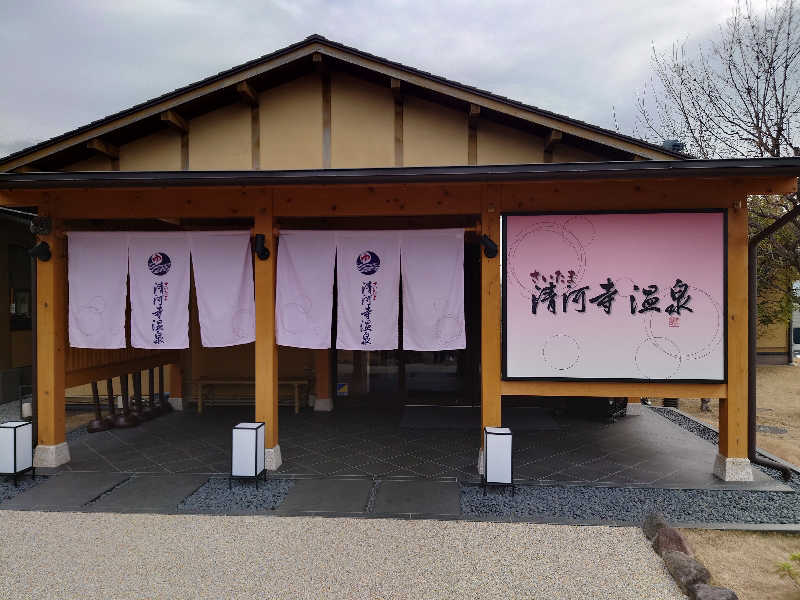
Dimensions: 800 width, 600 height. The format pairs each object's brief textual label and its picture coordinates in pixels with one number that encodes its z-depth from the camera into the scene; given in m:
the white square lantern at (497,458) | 5.70
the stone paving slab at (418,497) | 5.24
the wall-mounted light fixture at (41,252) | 6.52
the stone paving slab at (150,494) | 5.36
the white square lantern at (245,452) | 5.91
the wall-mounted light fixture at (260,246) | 6.39
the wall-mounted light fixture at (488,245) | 6.12
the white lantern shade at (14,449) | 6.01
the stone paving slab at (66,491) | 5.43
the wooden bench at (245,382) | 10.04
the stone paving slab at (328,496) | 5.29
